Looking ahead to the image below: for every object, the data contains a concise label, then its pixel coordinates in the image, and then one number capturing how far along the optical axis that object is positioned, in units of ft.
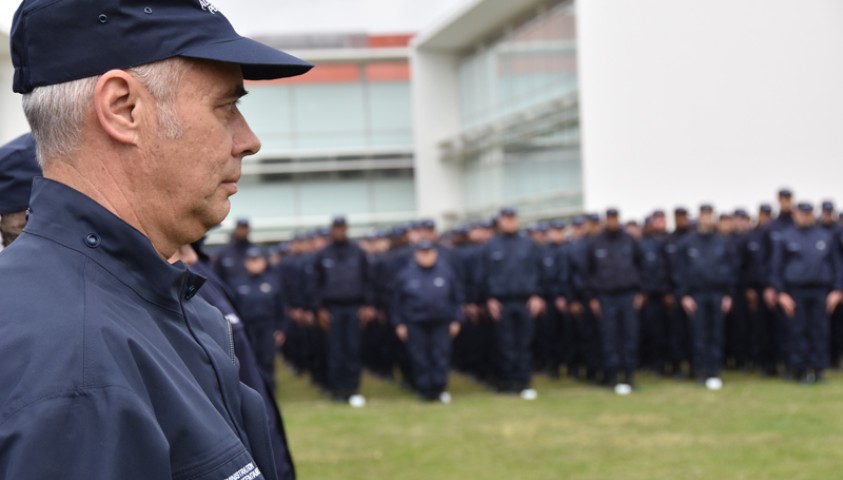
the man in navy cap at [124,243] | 3.75
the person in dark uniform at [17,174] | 8.43
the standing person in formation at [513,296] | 44.86
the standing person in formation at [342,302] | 44.91
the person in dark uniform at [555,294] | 49.65
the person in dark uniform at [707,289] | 44.32
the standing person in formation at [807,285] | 42.75
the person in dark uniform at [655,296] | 47.96
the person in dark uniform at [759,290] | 46.42
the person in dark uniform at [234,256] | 44.73
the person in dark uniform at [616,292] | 43.93
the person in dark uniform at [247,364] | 10.82
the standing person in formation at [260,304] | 44.29
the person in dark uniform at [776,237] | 44.39
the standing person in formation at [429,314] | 43.42
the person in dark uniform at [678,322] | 48.08
